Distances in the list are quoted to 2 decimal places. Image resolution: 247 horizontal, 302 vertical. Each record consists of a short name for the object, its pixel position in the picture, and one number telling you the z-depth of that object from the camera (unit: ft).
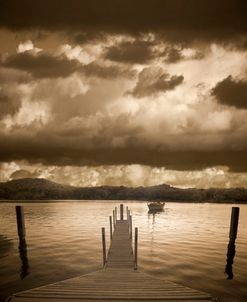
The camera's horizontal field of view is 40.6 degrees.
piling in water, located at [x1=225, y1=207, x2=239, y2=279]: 88.25
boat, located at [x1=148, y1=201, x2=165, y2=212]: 283.59
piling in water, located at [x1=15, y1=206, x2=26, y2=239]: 93.66
